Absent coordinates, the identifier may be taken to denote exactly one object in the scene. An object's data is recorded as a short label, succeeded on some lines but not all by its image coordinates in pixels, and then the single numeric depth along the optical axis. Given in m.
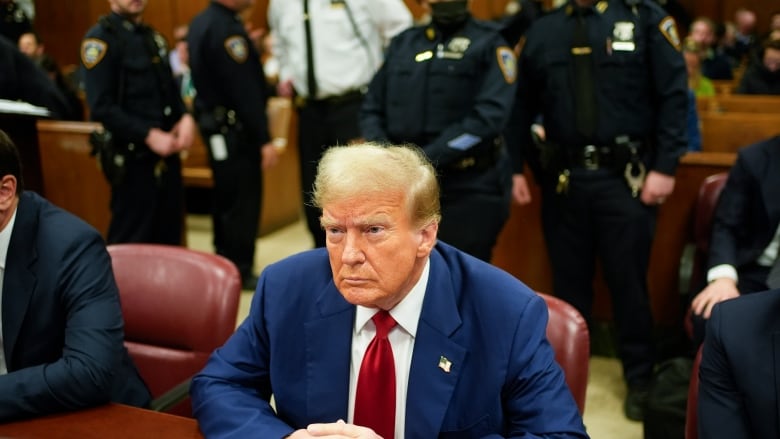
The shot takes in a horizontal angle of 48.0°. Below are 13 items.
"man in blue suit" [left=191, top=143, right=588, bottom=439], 1.51
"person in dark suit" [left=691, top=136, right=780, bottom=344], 2.79
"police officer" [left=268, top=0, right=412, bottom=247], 4.36
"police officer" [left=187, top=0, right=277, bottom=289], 4.35
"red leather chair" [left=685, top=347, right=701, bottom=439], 1.74
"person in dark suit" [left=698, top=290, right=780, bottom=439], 1.54
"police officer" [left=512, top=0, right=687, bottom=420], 3.17
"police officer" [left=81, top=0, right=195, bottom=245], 3.89
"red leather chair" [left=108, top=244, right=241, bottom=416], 2.18
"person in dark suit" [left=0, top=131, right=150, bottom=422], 1.83
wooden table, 1.57
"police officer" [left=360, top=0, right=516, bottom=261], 3.09
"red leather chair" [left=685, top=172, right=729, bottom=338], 3.32
